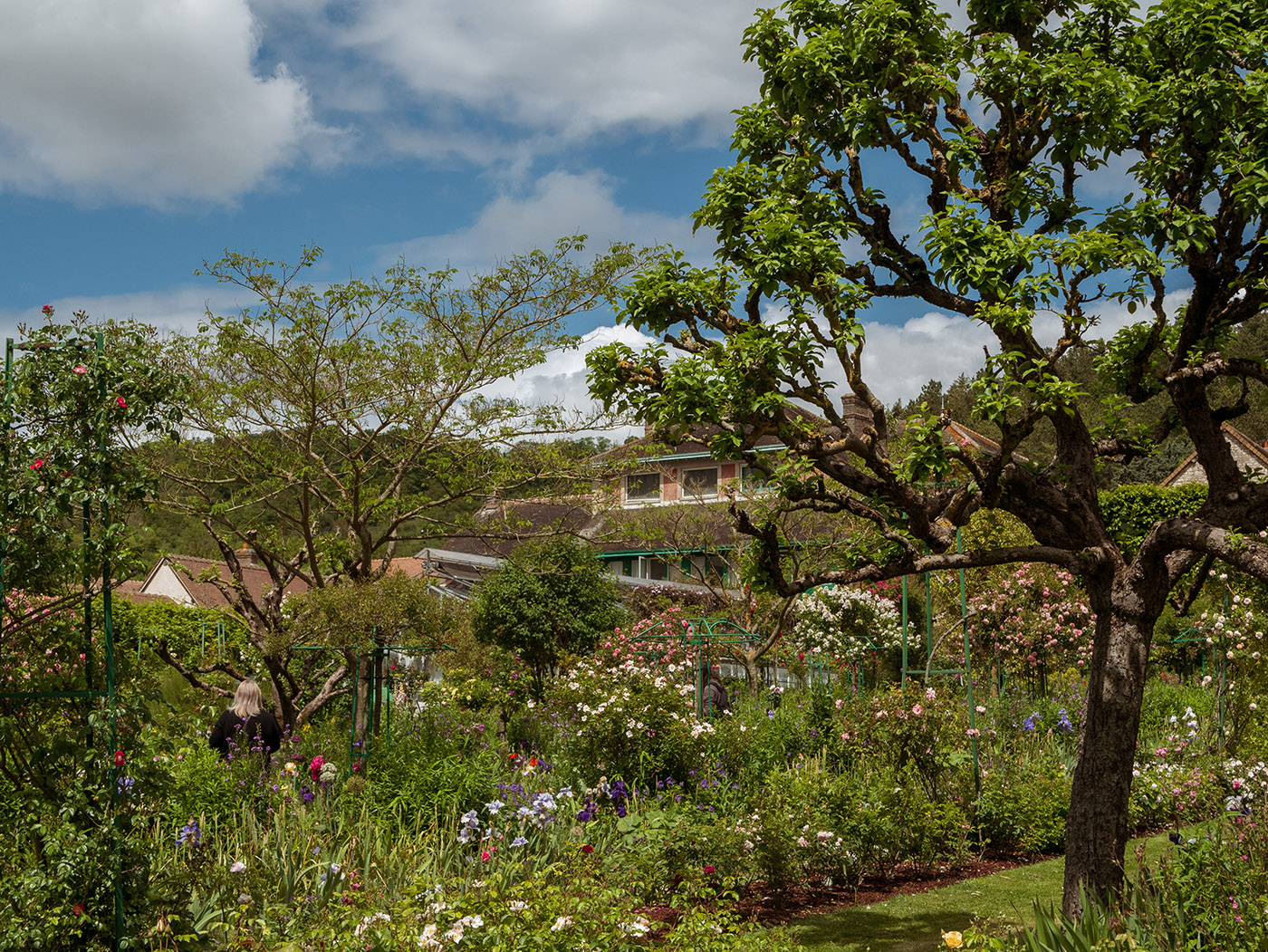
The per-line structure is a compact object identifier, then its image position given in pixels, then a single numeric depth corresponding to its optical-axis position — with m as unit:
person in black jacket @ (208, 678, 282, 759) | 8.22
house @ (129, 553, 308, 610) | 29.56
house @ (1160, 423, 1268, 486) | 25.03
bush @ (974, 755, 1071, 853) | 8.30
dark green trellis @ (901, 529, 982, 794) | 8.48
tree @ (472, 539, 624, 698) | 15.88
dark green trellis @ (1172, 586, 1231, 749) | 11.02
